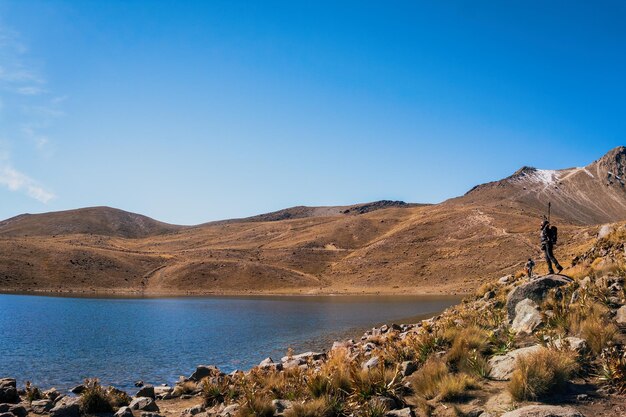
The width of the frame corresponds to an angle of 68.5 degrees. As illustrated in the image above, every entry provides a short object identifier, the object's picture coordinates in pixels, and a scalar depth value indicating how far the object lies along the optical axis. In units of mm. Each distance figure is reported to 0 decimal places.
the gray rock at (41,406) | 12672
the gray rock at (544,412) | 7723
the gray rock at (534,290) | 14531
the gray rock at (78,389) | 16438
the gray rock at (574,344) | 10539
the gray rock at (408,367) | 11766
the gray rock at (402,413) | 9098
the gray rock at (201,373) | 17005
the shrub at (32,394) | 13500
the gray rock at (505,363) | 10391
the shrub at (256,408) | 10086
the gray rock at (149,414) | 11812
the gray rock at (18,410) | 11891
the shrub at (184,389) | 15224
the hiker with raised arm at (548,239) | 19406
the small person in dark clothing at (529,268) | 24078
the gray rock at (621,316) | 11799
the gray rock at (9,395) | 13539
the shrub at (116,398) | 12963
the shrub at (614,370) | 9166
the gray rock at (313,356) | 19505
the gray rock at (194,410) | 12181
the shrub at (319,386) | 10742
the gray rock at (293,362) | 17102
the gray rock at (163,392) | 14971
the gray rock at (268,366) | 16919
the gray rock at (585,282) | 13865
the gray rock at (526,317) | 12898
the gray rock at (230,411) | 10719
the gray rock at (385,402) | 9527
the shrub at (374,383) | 10227
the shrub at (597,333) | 10539
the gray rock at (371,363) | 11954
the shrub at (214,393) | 12844
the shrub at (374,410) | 9227
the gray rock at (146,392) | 15116
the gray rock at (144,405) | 12828
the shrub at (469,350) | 10898
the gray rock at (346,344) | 22434
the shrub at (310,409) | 9633
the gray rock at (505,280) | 27947
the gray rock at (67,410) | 11773
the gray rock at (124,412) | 11695
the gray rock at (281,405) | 10355
